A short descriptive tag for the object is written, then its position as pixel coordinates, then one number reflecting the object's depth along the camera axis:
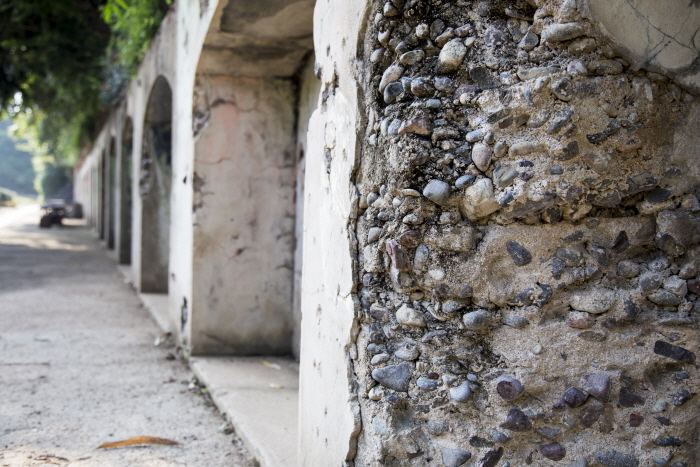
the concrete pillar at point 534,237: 1.19
